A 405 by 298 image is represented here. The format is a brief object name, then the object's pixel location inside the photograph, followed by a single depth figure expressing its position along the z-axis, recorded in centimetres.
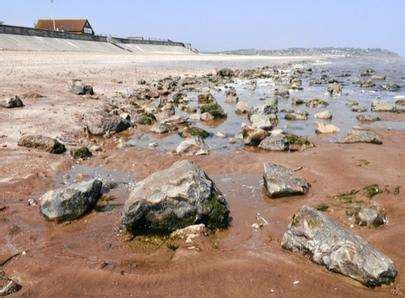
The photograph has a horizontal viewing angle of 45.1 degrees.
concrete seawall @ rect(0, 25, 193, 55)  5872
